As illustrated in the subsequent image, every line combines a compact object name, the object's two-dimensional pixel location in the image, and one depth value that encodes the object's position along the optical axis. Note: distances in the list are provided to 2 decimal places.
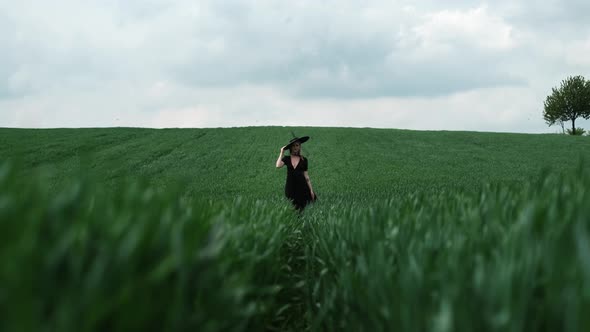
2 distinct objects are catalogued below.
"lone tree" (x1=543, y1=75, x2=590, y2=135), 72.44
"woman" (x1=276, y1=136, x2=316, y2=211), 10.96
